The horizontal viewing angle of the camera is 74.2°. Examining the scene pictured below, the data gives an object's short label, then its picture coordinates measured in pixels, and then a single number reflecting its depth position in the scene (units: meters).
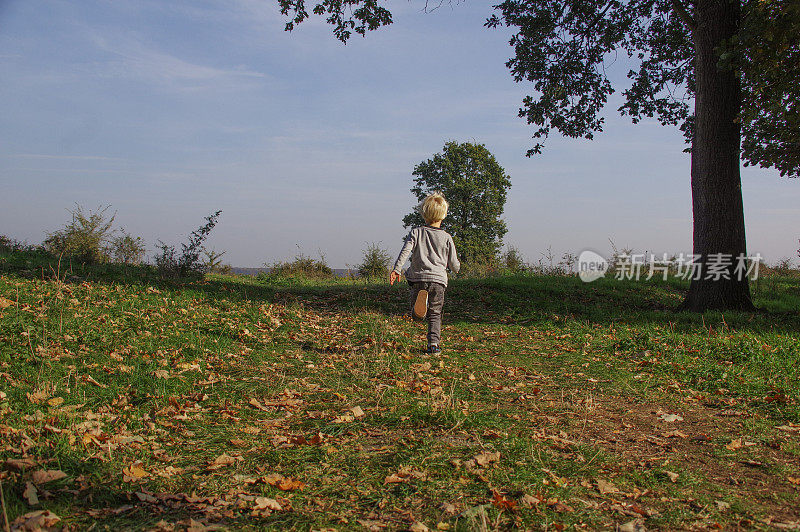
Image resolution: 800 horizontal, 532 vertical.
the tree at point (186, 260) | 13.70
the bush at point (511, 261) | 21.02
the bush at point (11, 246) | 15.98
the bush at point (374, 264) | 23.89
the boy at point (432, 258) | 7.89
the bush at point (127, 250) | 16.98
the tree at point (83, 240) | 15.90
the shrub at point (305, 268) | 22.11
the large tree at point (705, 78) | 11.22
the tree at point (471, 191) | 41.69
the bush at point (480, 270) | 20.05
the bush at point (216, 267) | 18.47
